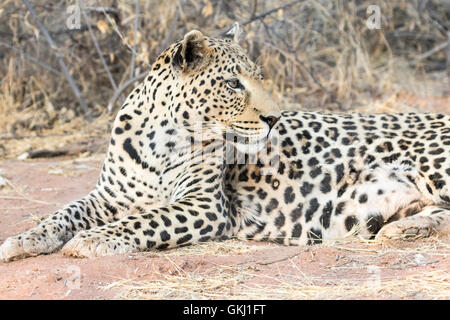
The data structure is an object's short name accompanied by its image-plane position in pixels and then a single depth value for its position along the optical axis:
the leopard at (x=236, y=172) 5.64
